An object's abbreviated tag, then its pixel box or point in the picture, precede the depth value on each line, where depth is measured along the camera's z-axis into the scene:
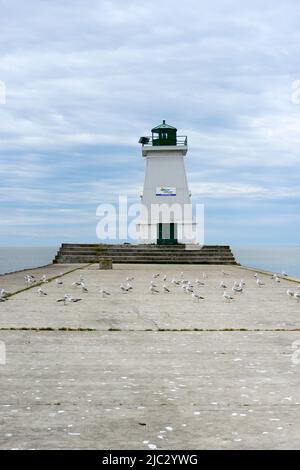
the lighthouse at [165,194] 57.66
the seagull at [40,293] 18.06
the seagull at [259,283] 23.67
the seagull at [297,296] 17.09
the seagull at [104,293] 18.64
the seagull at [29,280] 22.70
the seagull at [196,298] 17.02
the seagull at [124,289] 20.27
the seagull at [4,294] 16.92
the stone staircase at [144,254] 49.16
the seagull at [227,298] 16.59
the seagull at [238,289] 19.30
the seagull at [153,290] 19.92
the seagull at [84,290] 19.96
